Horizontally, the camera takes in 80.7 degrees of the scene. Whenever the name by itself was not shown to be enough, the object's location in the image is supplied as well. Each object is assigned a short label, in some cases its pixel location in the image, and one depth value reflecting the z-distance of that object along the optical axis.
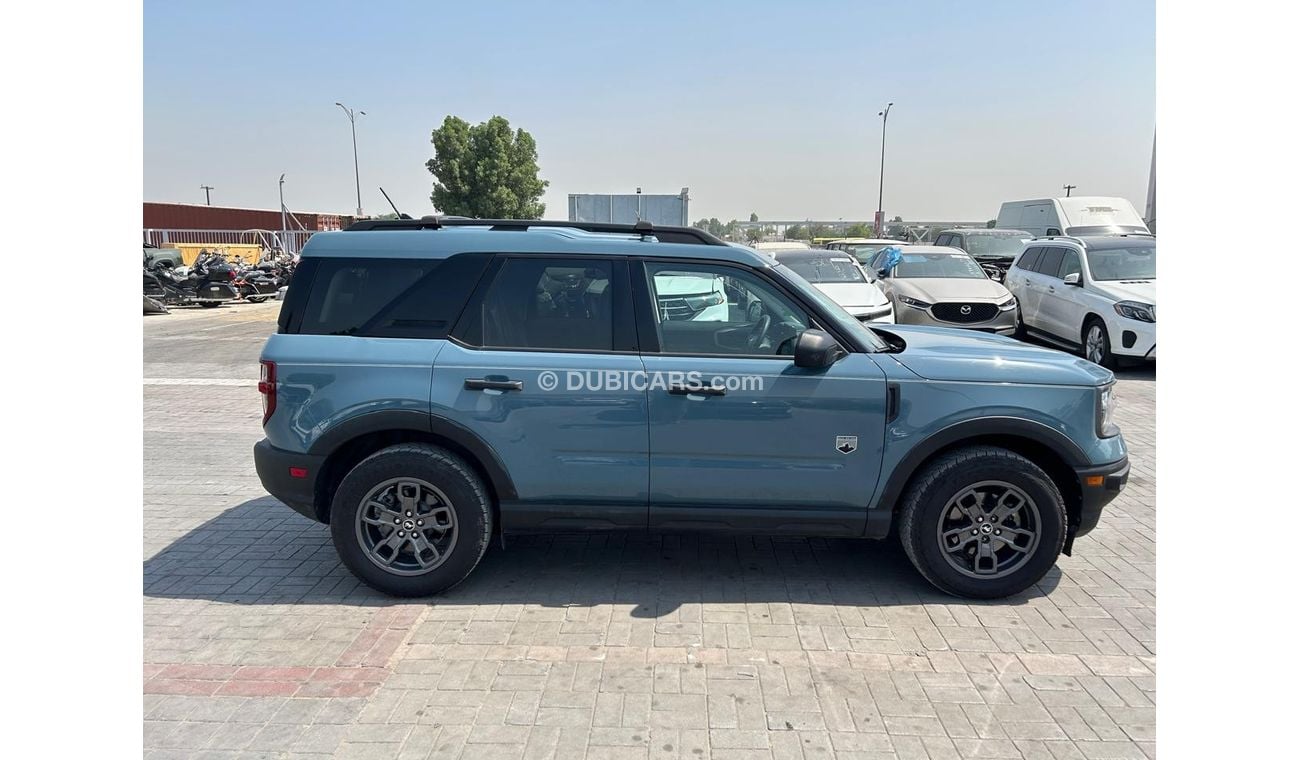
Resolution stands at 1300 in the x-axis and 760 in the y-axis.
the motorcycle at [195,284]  19.83
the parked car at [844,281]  10.69
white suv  10.16
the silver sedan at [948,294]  11.65
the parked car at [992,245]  18.31
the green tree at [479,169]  48.50
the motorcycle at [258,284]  21.69
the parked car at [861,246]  19.95
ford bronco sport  3.82
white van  17.39
